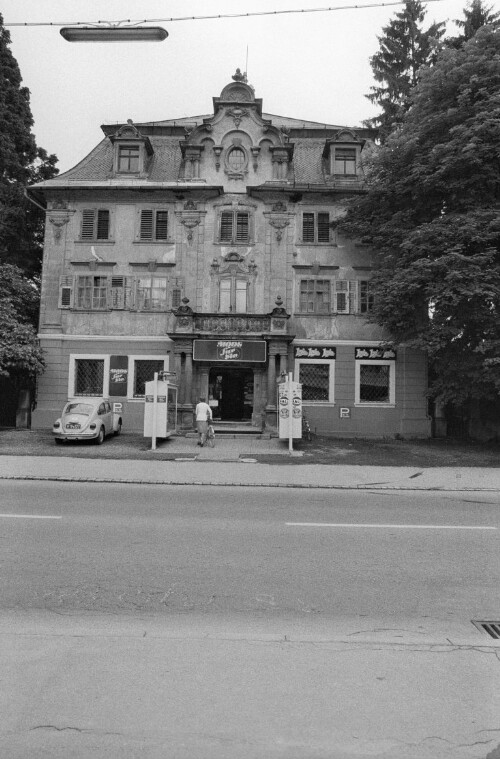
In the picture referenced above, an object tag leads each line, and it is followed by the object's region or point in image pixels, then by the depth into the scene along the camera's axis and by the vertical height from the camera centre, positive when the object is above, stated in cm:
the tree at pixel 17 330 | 2492 +350
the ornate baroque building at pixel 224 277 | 2736 +658
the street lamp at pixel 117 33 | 697 +465
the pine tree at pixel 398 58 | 3359 +2132
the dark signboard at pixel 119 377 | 2739 +157
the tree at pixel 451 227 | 2089 +737
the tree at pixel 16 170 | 2928 +1268
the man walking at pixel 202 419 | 2130 -29
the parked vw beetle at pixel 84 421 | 2158 -48
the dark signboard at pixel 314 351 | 2747 +299
